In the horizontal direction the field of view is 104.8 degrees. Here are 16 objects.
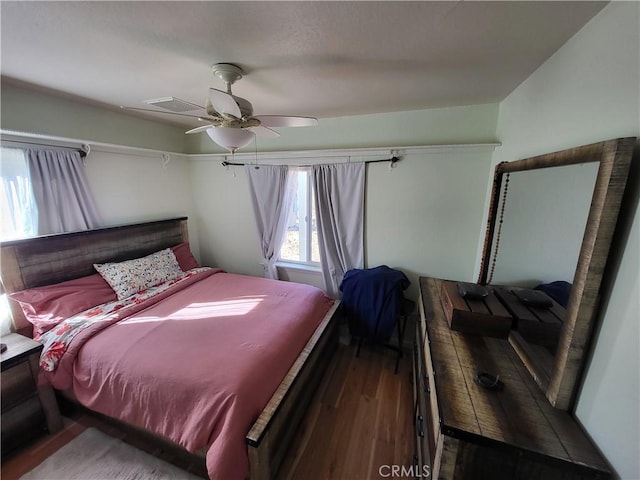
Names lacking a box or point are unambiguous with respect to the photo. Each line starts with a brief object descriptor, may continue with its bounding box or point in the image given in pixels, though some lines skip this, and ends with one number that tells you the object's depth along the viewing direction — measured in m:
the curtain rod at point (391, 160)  2.36
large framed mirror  0.75
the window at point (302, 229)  2.85
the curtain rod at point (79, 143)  1.74
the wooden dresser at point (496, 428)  0.75
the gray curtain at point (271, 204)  2.82
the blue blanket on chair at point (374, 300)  2.23
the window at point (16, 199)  1.80
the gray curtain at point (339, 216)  2.54
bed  1.25
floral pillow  2.22
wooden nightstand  1.49
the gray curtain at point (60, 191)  1.94
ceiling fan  1.35
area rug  1.43
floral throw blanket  1.59
